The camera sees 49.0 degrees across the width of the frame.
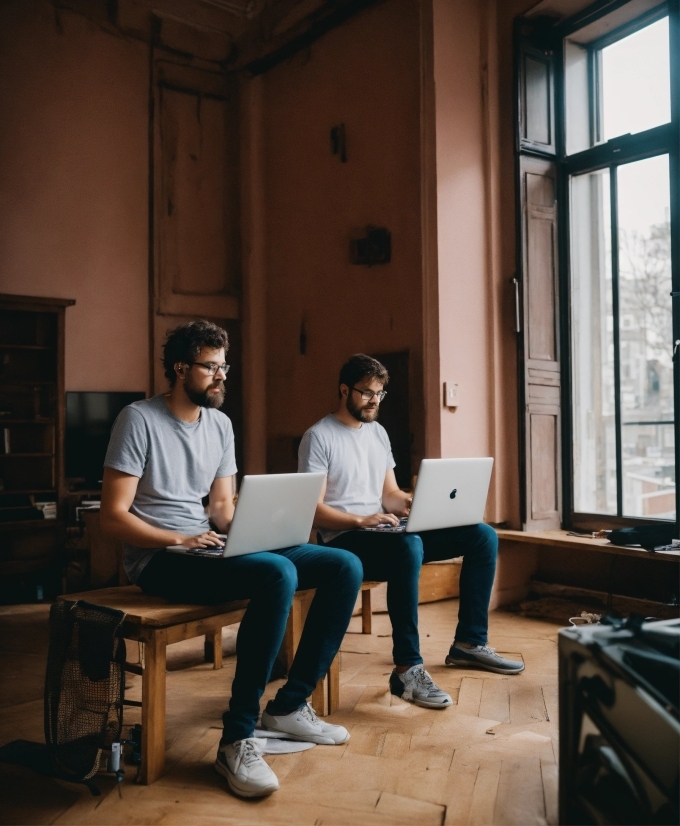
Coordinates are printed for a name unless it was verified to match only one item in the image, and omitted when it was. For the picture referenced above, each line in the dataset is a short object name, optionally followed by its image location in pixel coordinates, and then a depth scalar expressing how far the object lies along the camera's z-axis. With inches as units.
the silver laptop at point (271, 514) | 83.1
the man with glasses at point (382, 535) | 107.0
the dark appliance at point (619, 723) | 54.0
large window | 158.7
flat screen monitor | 210.1
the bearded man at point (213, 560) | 83.0
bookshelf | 193.2
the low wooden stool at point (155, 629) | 80.7
